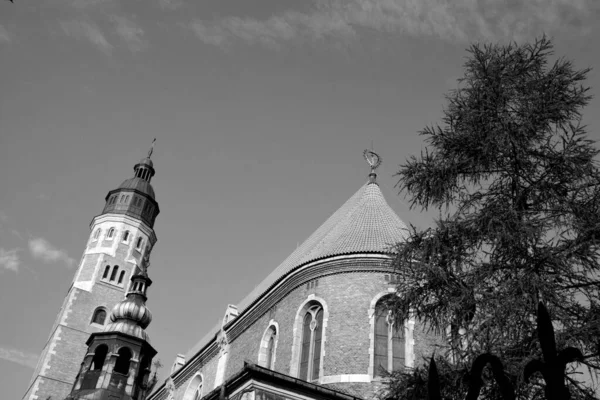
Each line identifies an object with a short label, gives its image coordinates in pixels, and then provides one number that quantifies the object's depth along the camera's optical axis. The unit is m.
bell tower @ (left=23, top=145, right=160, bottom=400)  32.88
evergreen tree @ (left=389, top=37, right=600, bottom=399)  8.47
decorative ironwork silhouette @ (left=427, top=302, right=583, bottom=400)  1.96
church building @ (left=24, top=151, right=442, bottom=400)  14.67
